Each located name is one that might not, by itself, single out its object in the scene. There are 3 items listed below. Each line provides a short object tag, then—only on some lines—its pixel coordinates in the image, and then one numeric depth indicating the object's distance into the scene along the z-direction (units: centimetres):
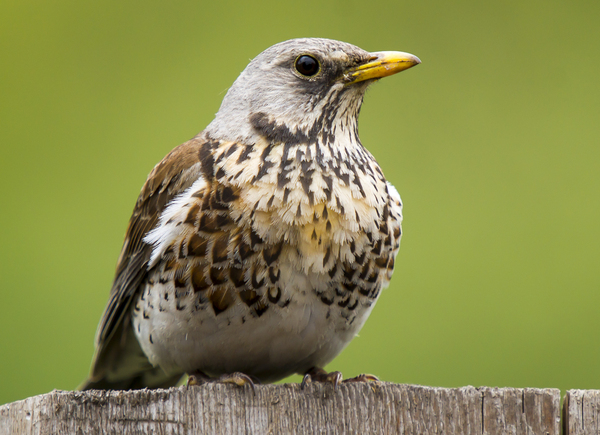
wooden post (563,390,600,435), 306
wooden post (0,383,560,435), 306
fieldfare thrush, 310
